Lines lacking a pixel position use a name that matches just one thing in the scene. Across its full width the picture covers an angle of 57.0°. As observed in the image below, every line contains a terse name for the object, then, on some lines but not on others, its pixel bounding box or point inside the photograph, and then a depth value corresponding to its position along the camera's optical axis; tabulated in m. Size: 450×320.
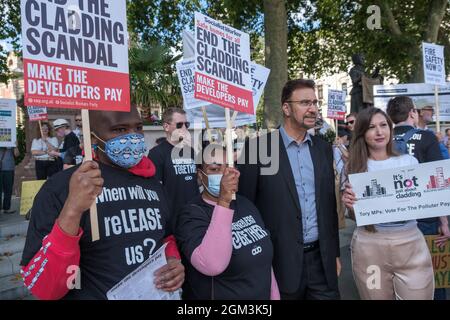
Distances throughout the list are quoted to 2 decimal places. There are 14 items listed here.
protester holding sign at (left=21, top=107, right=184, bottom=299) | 1.65
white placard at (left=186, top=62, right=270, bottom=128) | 4.99
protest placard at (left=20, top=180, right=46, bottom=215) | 6.53
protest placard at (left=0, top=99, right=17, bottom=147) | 7.88
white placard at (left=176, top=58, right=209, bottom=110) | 5.23
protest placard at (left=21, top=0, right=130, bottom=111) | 1.74
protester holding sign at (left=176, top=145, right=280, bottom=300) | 2.06
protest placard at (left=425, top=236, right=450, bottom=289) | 3.71
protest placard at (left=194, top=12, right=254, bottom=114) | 2.52
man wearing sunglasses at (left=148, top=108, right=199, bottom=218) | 4.06
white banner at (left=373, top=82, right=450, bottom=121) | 6.84
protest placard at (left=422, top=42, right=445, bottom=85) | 5.50
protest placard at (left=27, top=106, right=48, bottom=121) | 8.81
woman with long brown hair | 2.79
